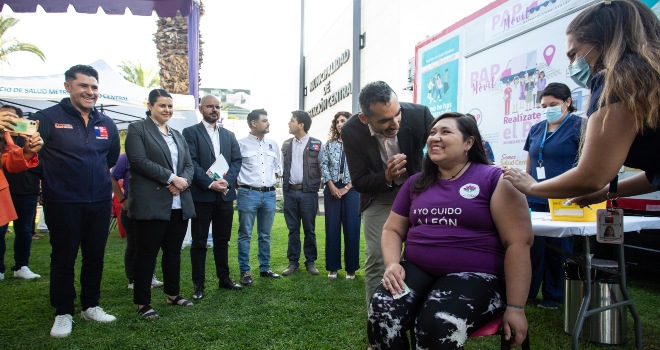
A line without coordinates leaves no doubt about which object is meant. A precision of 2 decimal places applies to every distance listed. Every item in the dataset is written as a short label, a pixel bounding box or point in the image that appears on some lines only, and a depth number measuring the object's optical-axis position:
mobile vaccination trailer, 3.52
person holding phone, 2.40
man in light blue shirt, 4.39
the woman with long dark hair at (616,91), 1.14
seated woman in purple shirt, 1.54
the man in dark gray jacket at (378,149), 2.26
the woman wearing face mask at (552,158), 3.17
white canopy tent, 6.39
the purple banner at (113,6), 4.76
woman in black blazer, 3.08
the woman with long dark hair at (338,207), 4.45
